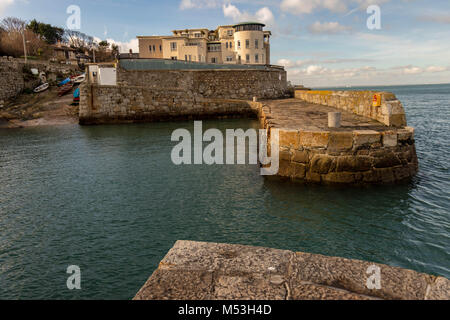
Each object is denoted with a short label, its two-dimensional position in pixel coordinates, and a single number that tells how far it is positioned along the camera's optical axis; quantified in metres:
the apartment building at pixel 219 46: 52.34
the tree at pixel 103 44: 74.12
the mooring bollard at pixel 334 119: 10.30
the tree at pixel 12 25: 58.99
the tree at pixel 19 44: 48.16
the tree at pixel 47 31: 70.81
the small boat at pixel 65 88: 33.31
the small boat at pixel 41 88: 34.25
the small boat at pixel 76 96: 31.44
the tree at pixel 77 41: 82.56
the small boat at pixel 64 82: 36.36
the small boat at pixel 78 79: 36.85
